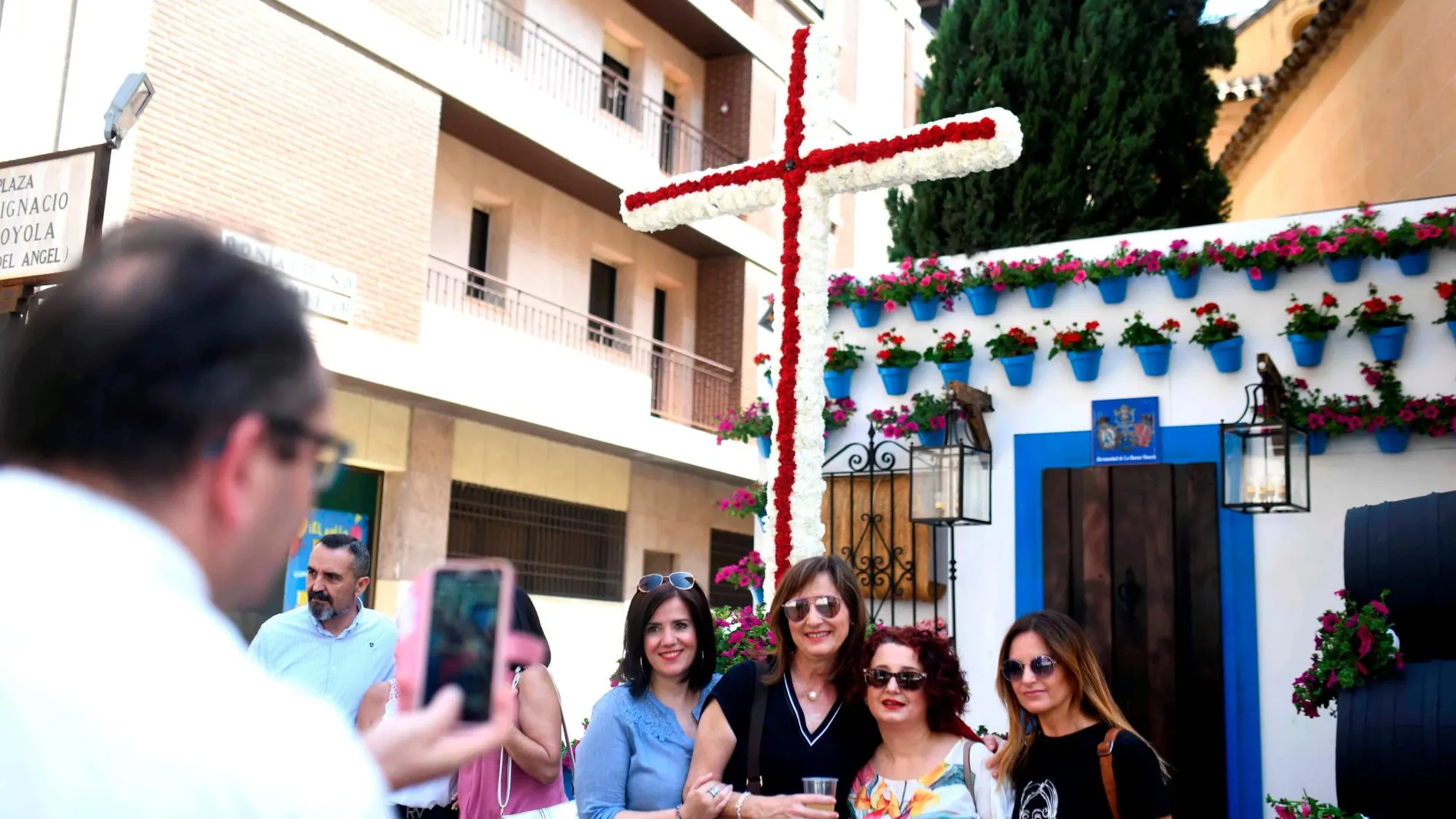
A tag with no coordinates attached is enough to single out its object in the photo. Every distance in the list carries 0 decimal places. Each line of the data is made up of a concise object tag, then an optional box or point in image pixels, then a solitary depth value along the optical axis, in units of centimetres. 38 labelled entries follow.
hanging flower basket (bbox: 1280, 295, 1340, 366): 712
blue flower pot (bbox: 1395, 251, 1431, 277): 702
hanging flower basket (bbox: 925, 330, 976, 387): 809
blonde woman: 404
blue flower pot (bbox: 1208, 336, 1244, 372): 739
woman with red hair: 390
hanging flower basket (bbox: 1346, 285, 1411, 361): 697
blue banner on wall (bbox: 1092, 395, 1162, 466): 766
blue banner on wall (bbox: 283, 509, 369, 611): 1343
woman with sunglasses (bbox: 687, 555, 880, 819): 407
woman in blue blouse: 416
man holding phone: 88
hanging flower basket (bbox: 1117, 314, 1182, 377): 757
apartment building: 1223
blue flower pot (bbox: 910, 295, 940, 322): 835
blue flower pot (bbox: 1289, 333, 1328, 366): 715
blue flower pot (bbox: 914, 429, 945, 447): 814
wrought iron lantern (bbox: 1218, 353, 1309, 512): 674
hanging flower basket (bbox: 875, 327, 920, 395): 829
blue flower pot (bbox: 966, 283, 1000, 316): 816
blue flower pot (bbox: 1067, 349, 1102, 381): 777
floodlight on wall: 679
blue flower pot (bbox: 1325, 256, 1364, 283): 716
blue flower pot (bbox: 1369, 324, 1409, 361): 699
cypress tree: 1005
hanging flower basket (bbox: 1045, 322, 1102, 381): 775
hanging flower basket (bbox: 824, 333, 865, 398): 852
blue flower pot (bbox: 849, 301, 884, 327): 854
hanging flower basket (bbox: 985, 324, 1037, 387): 795
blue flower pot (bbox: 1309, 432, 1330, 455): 713
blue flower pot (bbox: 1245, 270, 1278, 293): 736
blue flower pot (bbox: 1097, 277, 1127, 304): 779
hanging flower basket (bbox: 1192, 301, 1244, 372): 739
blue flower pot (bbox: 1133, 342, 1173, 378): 757
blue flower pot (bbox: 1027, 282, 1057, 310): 801
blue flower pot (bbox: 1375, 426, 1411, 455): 693
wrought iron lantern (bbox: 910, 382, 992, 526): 751
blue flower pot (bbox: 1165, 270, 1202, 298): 758
